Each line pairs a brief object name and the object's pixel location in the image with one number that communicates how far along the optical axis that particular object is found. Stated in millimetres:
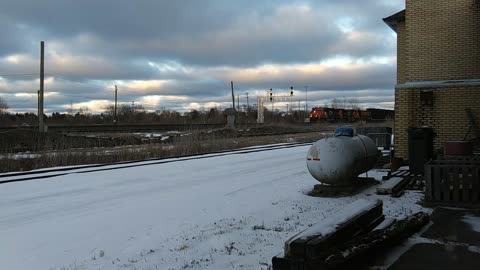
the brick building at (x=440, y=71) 12969
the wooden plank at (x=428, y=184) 8695
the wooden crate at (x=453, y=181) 8414
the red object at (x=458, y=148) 9224
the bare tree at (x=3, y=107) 101738
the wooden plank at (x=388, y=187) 9741
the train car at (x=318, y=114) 78562
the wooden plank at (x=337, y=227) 4559
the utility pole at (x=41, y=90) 33875
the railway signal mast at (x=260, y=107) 80244
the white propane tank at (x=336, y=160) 10500
